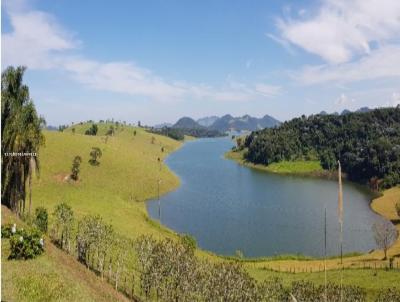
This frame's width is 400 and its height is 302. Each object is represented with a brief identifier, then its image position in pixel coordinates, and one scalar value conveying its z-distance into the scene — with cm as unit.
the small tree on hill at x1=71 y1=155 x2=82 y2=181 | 13125
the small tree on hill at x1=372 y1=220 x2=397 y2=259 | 8181
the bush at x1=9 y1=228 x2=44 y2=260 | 3422
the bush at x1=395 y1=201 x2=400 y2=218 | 11266
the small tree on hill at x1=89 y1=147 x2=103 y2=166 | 15165
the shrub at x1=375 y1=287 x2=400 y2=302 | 4427
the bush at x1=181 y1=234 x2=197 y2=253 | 6978
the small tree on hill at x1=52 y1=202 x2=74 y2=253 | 5409
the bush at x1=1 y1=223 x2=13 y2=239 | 3734
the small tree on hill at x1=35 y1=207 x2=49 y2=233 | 5634
